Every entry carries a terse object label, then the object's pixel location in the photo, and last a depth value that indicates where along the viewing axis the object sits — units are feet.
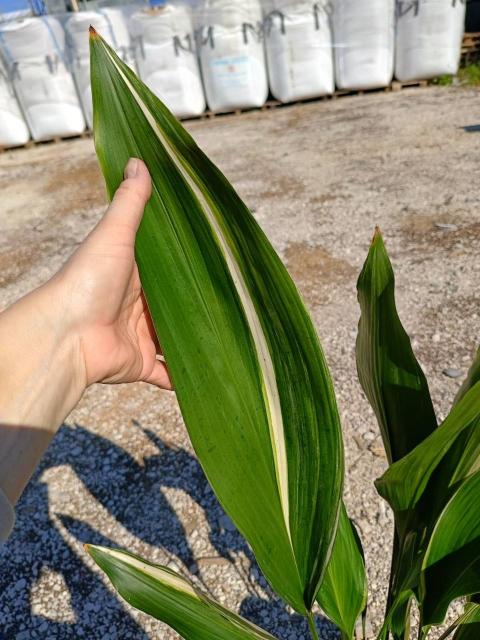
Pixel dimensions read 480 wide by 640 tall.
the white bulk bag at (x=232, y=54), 14.80
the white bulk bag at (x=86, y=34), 14.92
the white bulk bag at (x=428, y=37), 14.02
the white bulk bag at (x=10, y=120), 15.83
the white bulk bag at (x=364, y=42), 14.34
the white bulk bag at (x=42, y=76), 15.11
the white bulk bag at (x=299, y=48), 14.57
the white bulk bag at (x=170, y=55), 15.08
